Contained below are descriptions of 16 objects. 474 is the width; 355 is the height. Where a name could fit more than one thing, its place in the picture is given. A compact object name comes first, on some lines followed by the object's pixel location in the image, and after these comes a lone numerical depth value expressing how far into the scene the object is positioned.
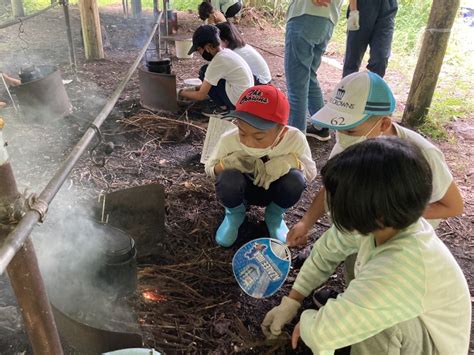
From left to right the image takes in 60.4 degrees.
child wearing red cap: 2.35
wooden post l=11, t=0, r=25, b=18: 9.21
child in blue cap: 1.81
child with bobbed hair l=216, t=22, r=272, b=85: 4.29
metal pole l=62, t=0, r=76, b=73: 4.80
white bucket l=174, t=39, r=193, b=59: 6.87
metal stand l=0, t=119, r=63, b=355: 1.12
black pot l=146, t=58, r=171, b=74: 4.63
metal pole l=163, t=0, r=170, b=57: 6.09
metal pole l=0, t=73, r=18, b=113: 4.39
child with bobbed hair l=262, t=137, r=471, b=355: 1.27
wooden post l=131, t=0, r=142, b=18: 9.51
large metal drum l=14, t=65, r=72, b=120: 3.99
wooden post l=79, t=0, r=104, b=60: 6.07
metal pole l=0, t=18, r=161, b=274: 0.89
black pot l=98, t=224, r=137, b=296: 1.94
